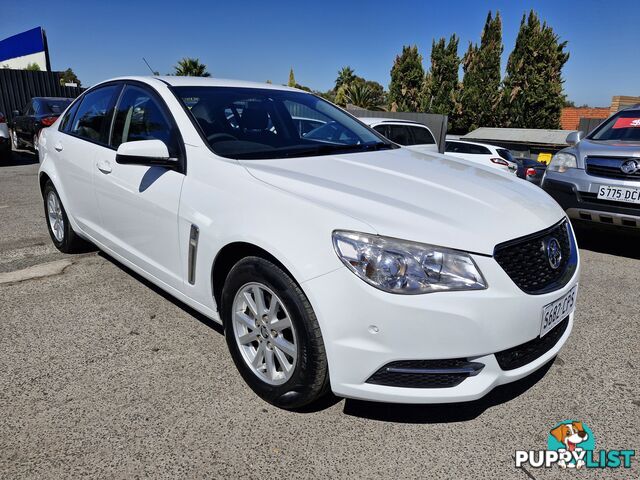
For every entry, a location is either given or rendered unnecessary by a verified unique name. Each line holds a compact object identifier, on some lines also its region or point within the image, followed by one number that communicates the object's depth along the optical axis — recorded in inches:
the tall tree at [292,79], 1782.5
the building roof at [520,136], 783.7
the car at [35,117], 433.4
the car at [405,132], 335.0
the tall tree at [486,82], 1112.8
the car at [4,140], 423.2
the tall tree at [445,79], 1157.7
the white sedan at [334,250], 73.4
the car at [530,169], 464.7
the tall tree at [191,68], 1375.5
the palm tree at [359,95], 1574.8
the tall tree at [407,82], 1221.1
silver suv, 175.9
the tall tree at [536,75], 1049.5
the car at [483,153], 491.2
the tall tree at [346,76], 2012.8
